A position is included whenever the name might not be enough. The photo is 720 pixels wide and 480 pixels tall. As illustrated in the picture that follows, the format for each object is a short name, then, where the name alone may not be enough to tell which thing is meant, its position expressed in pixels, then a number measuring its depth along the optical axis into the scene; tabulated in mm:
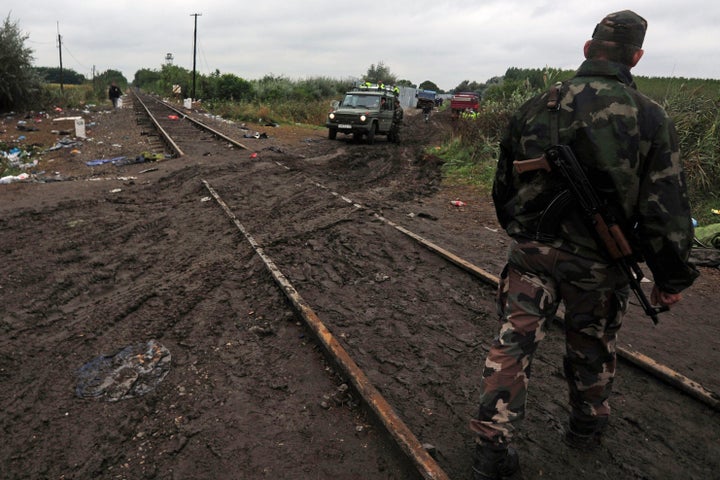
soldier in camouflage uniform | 1744
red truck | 26845
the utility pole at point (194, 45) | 39031
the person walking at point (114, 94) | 28141
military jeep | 15195
